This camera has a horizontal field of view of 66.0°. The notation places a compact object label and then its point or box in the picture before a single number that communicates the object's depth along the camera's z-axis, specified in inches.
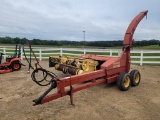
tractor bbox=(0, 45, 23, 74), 237.5
